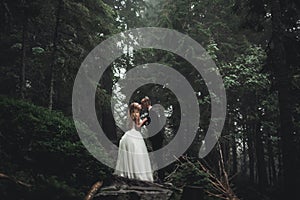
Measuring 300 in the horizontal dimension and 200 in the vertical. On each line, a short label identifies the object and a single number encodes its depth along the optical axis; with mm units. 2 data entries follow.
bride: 8578
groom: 9484
